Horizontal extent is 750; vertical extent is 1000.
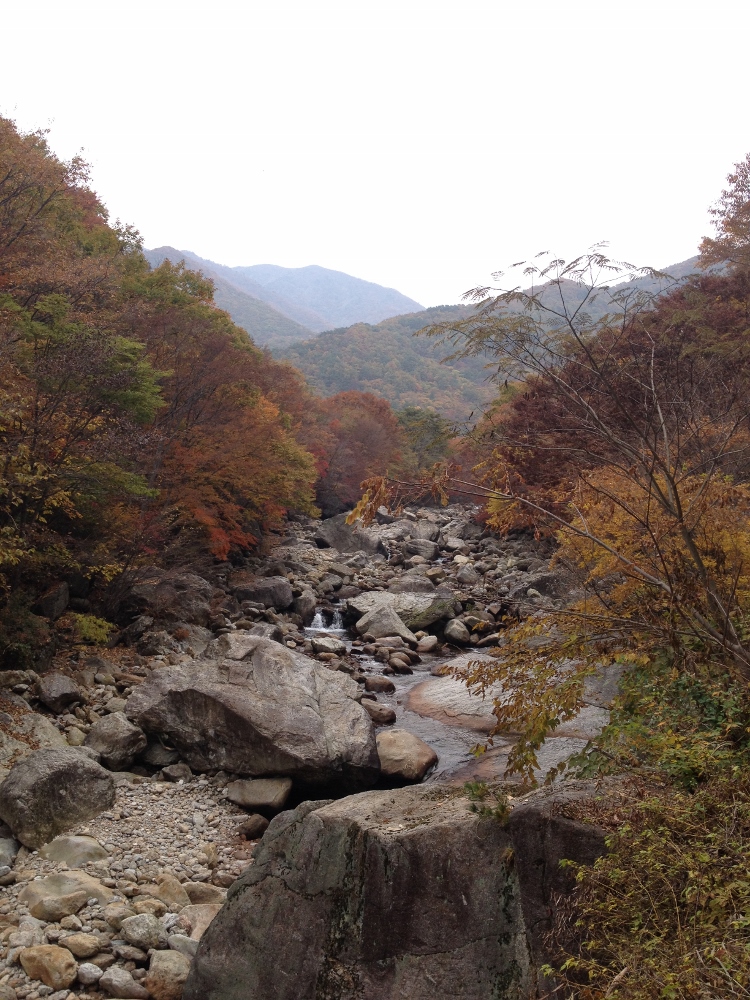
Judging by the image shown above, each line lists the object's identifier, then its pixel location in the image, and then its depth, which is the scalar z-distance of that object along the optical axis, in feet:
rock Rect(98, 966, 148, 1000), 17.89
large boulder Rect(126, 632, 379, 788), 30.76
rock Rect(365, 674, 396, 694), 45.70
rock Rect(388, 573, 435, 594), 72.33
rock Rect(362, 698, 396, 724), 39.88
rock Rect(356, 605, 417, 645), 57.93
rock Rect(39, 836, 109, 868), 23.97
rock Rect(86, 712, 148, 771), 31.55
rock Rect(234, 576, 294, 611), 64.54
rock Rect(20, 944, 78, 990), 18.10
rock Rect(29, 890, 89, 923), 20.54
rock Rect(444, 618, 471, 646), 56.75
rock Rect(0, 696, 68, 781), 29.04
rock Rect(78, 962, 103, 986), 18.25
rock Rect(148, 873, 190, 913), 22.35
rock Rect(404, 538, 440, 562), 92.67
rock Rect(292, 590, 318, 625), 64.14
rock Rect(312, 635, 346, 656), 53.21
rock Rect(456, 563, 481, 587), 77.10
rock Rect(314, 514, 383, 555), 96.07
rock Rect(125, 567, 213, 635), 51.49
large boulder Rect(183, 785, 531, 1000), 14.73
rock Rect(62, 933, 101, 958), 19.13
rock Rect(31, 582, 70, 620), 41.70
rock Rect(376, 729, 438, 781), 32.55
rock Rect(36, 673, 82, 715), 34.88
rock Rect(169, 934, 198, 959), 19.55
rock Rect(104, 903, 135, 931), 20.57
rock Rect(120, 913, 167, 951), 19.81
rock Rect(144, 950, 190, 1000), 18.08
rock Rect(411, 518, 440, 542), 107.55
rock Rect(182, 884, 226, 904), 23.11
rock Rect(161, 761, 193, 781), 31.30
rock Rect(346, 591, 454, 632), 60.70
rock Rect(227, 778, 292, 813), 29.58
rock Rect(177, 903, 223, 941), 20.74
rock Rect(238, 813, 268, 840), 28.09
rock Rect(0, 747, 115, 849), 24.70
